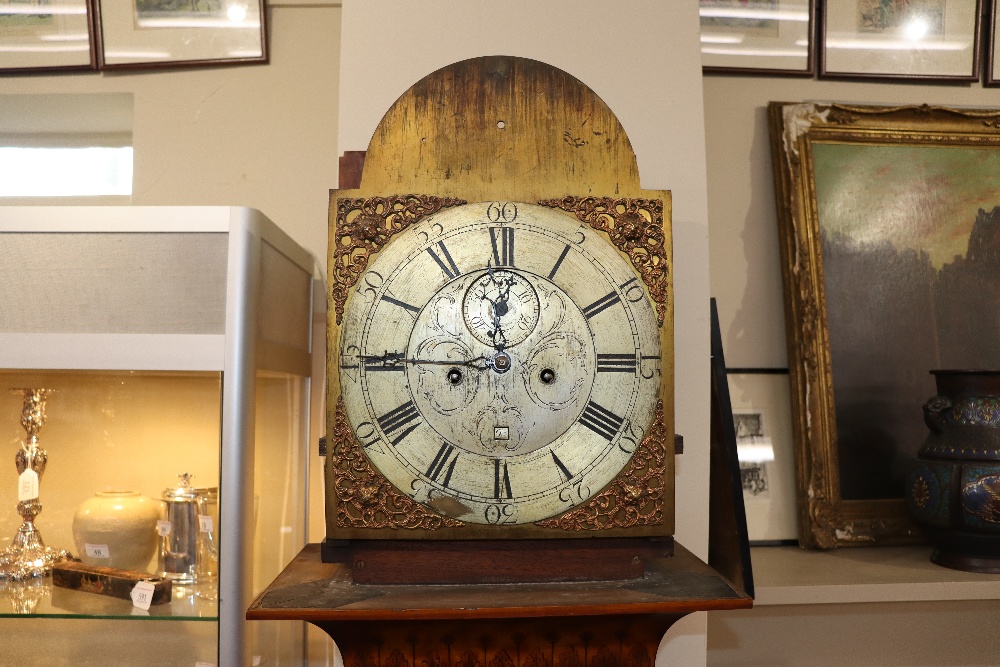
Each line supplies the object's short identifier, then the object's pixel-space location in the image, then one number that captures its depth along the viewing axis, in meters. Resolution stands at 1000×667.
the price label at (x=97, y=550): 1.48
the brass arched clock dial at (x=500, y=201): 1.18
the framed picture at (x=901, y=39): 2.17
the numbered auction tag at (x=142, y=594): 1.40
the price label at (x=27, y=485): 1.52
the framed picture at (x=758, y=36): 2.15
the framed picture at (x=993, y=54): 2.19
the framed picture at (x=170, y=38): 2.03
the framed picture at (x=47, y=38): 2.03
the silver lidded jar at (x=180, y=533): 1.47
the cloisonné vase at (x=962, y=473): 1.68
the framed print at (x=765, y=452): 2.07
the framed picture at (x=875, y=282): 2.02
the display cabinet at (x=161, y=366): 1.36
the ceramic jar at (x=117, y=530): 1.48
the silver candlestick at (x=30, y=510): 1.49
